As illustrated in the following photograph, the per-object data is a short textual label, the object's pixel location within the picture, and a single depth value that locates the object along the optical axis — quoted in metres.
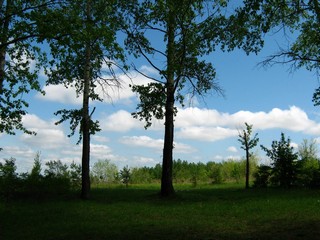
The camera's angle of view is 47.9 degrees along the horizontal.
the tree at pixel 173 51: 21.05
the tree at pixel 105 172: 44.51
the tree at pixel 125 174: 39.00
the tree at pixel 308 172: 26.70
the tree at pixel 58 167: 27.25
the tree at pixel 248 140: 32.25
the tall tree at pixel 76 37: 12.05
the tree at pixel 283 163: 27.49
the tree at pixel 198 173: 41.88
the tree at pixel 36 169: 24.09
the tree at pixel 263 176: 29.19
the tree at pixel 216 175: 44.62
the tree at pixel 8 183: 21.70
